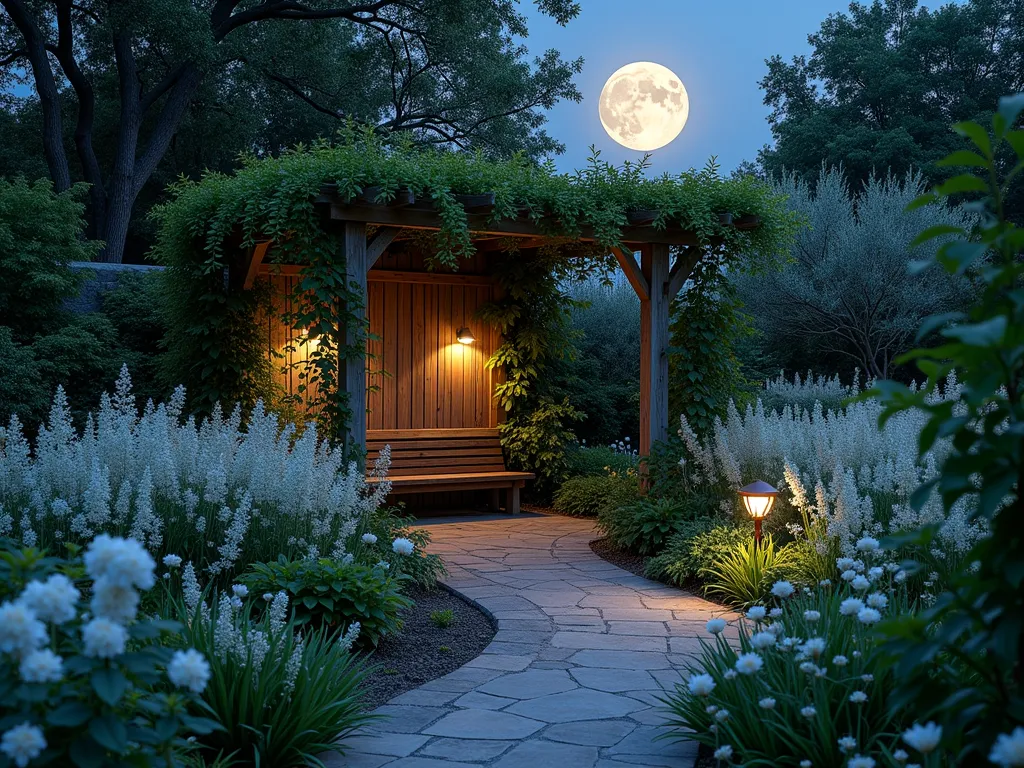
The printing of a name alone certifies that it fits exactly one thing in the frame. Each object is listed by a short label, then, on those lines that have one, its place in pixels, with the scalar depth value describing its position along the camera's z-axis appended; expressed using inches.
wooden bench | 374.6
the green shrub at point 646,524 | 284.7
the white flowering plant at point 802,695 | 106.0
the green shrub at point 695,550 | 245.8
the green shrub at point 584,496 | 382.0
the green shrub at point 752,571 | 221.9
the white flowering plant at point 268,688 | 119.8
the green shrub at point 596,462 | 413.7
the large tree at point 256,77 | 624.4
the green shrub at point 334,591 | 172.5
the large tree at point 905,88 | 839.7
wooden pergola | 284.0
